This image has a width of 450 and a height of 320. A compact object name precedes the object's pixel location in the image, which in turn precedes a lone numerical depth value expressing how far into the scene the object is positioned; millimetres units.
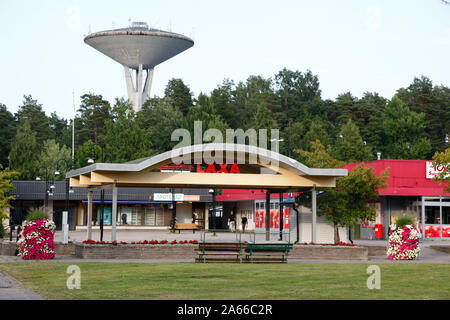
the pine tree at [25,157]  91062
